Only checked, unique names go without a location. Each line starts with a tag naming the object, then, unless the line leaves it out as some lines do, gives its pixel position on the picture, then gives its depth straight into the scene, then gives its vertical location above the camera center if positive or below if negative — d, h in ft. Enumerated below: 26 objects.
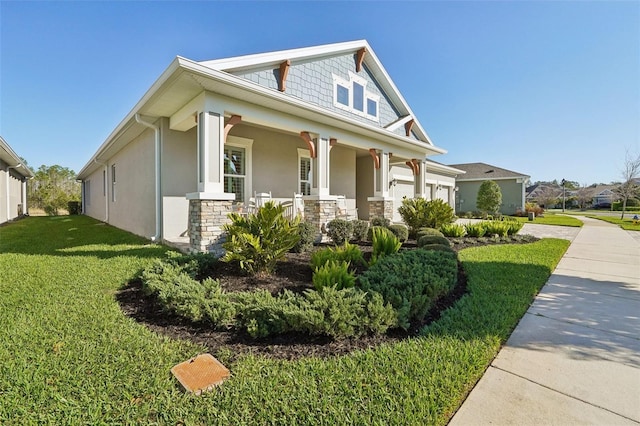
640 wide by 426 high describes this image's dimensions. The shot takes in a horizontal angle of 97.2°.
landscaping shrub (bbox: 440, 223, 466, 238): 31.50 -2.37
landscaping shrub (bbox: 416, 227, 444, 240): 27.53 -2.21
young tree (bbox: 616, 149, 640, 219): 76.02 +10.00
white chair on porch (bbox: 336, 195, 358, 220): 33.42 -0.11
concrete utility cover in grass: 7.00 -4.39
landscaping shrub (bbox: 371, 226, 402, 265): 19.21 -2.50
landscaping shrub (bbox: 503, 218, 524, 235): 34.12 -2.05
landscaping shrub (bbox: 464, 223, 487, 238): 32.30 -2.34
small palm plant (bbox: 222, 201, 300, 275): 15.88 -1.78
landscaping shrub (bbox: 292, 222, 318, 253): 22.74 -2.39
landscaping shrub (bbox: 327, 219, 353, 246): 26.27 -1.98
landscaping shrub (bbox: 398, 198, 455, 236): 32.71 -0.50
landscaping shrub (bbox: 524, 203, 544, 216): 78.86 +0.35
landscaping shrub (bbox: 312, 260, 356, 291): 12.78 -3.17
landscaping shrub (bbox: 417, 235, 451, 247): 22.77 -2.53
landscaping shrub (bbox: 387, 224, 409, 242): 28.50 -2.21
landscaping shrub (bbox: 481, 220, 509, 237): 33.05 -2.12
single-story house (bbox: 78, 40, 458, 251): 20.98 +7.76
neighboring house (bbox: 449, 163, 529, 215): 84.48 +7.05
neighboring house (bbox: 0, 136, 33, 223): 45.15 +4.81
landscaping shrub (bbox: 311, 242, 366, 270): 16.22 -2.85
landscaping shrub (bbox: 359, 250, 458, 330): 10.63 -3.13
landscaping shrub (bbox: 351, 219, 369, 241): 28.48 -2.11
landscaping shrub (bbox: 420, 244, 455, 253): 19.53 -2.67
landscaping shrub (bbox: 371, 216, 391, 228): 32.24 -1.47
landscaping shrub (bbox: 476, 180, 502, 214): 68.18 +3.15
